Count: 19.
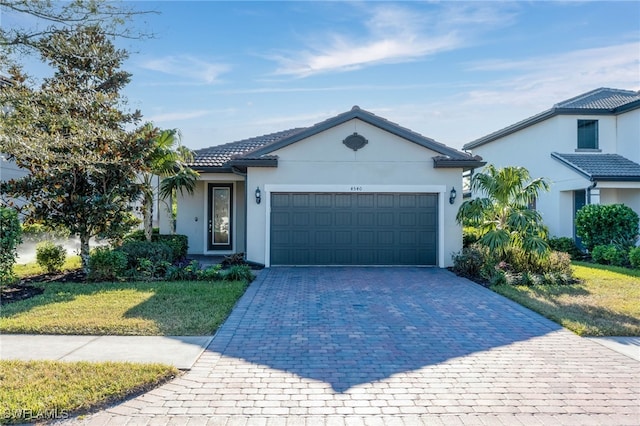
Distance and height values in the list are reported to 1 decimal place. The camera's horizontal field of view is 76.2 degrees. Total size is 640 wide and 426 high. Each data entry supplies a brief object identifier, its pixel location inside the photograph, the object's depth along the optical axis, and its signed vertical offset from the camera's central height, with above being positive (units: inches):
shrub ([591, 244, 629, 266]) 519.8 -53.1
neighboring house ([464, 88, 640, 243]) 637.9 +104.8
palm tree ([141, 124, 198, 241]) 460.4 +50.7
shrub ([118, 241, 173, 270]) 431.5 -44.3
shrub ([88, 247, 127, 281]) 400.8 -54.5
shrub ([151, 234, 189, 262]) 522.6 -40.7
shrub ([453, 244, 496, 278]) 438.6 -52.9
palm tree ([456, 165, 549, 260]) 426.0 -1.7
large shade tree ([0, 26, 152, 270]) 222.2 +50.7
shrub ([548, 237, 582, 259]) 614.4 -49.8
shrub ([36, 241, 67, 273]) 442.6 -50.8
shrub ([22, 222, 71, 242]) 602.2 -40.4
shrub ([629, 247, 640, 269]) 478.9 -50.7
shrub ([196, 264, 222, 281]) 408.2 -64.0
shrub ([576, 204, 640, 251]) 560.7 -14.9
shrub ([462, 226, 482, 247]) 596.7 -36.6
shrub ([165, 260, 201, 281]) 408.8 -62.5
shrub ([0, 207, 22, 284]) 353.1 -26.4
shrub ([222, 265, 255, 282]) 407.2 -63.4
